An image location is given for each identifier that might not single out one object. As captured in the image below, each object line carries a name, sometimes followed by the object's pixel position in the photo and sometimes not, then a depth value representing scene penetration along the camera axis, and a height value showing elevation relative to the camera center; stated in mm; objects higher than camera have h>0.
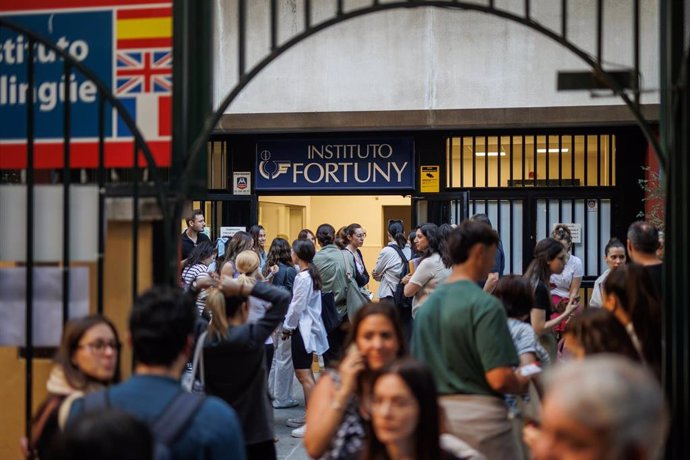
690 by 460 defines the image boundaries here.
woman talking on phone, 3496 -643
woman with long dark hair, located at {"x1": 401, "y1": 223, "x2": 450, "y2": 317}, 8852 -351
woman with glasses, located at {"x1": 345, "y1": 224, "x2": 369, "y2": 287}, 12016 -108
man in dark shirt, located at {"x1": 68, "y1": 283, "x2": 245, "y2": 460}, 2938 -497
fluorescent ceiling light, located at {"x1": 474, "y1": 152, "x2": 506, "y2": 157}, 14414 +1157
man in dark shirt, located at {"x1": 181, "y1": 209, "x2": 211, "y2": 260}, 11977 -30
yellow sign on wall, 14422 +782
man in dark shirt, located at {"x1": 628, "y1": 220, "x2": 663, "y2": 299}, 6117 -91
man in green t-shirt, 4336 -608
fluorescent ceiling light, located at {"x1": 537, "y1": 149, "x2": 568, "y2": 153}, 14219 +1186
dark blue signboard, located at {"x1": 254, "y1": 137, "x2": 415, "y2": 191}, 14539 +1028
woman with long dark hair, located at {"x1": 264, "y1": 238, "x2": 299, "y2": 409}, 9992 -1258
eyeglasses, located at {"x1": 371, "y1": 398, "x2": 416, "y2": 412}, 3020 -552
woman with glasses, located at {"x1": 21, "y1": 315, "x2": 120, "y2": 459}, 3580 -521
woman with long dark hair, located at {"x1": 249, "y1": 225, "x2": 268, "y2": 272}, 11914 -130
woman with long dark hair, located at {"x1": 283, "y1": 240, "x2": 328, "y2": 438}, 9211 -873
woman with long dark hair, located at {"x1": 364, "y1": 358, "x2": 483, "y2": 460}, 3012 -590
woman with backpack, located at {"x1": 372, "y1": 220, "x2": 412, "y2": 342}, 11367 -491
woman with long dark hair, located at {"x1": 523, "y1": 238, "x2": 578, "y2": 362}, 7078 -433
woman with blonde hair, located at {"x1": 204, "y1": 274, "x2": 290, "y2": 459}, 5254 -780
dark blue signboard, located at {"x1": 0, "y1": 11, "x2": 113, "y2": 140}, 4602 +774
